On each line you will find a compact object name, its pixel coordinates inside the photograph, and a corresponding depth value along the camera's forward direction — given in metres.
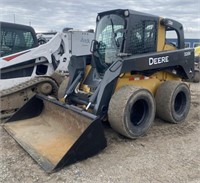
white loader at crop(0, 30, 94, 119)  4.29
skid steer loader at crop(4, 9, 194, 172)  2.77
